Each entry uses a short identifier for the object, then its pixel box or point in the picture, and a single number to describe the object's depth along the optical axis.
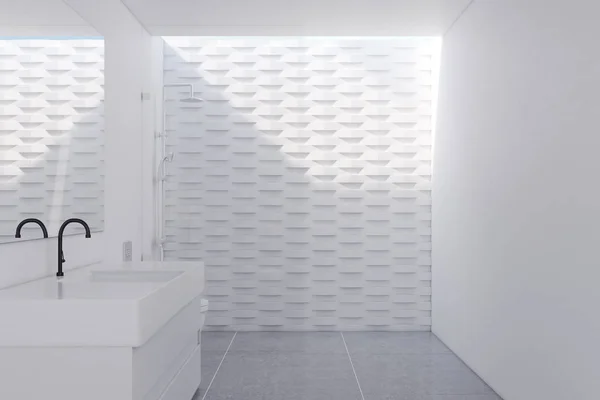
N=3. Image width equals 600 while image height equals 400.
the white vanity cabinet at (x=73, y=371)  2.54
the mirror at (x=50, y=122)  3.03
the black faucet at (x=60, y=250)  3.40
